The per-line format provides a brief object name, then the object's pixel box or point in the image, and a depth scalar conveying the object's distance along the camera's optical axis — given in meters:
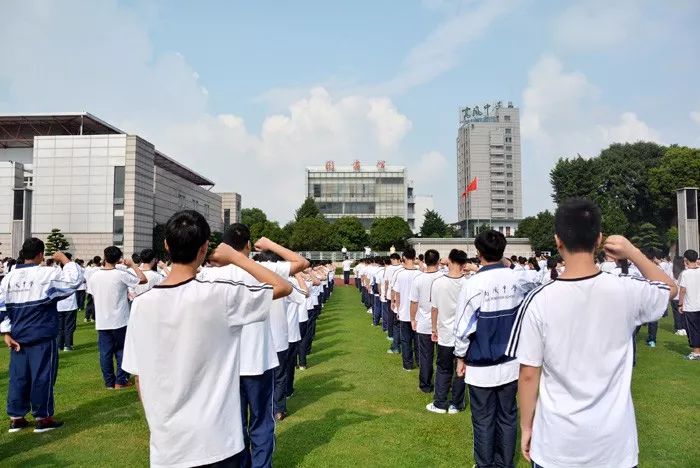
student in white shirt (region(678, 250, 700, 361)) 10.05
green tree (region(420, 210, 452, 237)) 81.00
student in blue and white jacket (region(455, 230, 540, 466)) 4.36
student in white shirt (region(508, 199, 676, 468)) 2.46
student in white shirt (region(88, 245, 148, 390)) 8.06
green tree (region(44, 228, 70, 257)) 47.44
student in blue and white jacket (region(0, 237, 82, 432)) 5.97
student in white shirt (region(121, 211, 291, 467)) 2.53
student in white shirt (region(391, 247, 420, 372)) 9.36
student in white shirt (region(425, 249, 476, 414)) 6.43
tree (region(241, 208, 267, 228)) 91.88
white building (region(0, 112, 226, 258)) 52.59
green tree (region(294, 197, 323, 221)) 82.25
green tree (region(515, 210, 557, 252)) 57.72
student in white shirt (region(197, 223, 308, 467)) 4.29
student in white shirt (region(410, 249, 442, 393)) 7.49
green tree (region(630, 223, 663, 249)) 50.09
